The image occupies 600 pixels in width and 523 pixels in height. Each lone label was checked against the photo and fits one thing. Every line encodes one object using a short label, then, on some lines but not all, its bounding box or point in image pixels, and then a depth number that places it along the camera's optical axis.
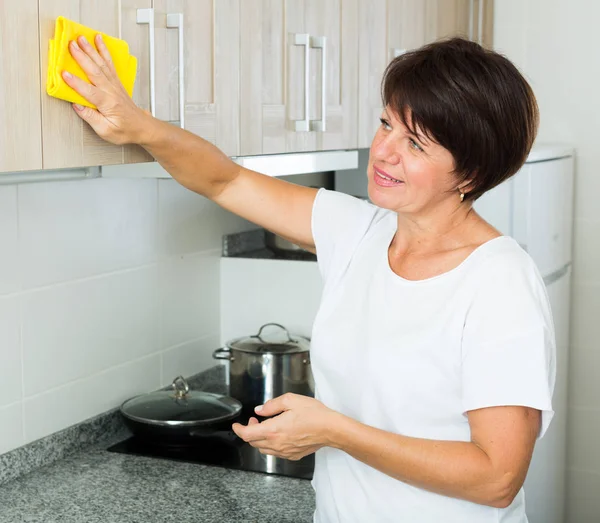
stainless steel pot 2.13
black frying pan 1.90
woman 1.23
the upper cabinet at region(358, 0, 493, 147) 2.05
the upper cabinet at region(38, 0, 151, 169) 1.11
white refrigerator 2.38
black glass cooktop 1.86
